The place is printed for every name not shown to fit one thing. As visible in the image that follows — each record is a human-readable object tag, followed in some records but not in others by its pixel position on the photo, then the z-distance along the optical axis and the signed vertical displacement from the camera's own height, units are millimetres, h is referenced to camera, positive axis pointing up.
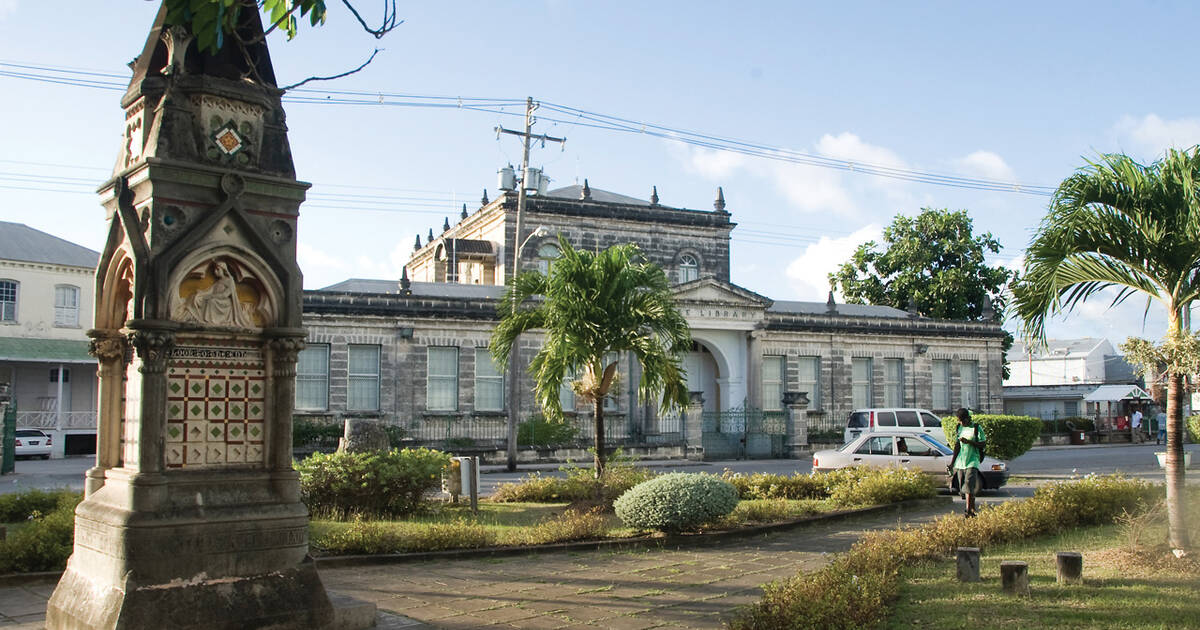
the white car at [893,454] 20062 -1454
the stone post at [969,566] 9070 -1673
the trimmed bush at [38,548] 9867 -1664
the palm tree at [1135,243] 10062 +1496
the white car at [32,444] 32406 -2038
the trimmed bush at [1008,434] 26438 -1334
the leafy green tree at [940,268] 47875 +5761
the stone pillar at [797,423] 34719 -1398
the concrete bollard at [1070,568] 8789 -1639
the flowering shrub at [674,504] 12500 -1544
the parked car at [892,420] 28688 -1078
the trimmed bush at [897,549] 7023 -1631
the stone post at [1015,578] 8430 -1665
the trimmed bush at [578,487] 15633 -1777
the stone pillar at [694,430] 32312 -1543
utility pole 26031 +780
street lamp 25938 -582
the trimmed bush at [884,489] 16297 -1758
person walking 13656 -1036
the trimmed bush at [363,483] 14570 -1485
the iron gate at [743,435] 34125 -1780
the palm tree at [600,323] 15898 +990
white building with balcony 35125 +1812
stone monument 6785 +126
